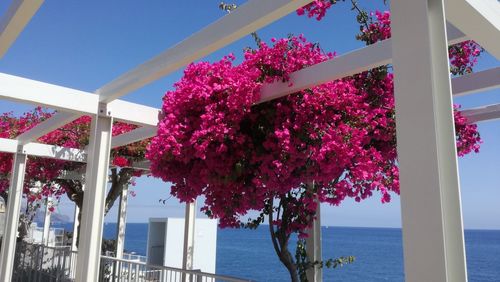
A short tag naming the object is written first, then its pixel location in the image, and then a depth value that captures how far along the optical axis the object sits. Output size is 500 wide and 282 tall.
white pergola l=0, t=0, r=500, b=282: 1.35
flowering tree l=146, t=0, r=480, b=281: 3.44
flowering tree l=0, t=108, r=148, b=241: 7.12
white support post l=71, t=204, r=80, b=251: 7.88
